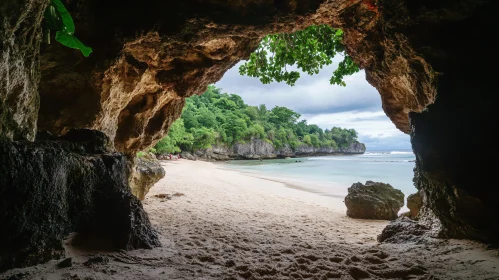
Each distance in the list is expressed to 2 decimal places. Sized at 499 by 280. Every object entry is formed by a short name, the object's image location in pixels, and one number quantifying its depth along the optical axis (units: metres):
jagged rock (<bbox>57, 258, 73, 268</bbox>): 2.44
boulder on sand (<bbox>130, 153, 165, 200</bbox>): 7.70
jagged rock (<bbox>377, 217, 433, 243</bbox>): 4.10
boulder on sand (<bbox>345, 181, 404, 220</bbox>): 7.36
